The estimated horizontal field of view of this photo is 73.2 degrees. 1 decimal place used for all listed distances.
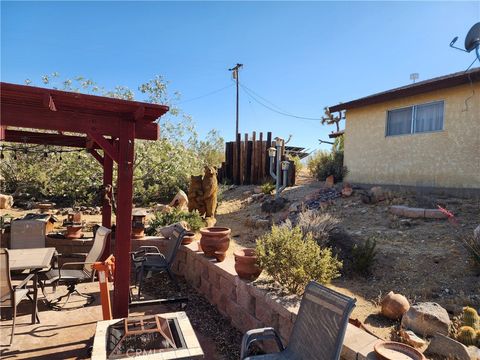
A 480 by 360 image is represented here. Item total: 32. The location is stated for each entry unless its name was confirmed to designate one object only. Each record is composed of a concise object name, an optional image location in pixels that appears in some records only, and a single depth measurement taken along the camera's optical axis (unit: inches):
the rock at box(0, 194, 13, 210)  398.9
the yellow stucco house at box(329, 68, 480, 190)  322.7
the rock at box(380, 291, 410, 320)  132.6
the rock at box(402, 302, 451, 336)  116.3
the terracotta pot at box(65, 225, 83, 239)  234.1
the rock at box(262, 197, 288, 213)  401.1
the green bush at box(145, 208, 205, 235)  262.7
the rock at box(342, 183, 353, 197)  395.9
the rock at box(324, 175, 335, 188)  463.9
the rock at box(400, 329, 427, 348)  106.5
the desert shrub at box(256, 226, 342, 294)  123.4
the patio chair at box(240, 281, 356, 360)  79.2
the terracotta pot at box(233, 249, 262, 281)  136.1
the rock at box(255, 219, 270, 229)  339.7
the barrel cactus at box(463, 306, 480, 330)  110.3
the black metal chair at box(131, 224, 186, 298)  175.5
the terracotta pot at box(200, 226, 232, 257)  172.1
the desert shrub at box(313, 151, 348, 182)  474.0
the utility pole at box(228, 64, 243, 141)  895.6
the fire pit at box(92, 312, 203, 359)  87.7
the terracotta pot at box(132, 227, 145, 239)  232.7
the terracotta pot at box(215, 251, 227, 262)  171.0
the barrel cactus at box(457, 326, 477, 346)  103.9
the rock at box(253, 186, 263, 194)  513.3
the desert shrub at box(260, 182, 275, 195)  484.7
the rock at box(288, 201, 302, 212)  366.0
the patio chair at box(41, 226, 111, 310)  158.7
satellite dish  283.9
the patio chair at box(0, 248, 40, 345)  118.9
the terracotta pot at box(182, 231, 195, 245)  217.8
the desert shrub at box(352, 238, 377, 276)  189.1
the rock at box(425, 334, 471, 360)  94.2
